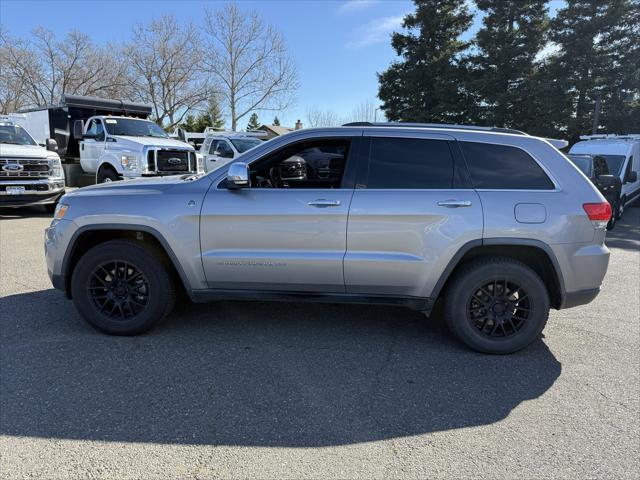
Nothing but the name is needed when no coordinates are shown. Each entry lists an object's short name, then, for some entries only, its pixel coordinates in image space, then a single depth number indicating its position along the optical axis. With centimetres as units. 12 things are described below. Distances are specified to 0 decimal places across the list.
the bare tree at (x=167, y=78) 4112
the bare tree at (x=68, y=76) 4341
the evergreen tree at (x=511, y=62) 2577
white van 1214
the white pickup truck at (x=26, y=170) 930
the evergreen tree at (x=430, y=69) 2762
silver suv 360
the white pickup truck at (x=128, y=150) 1072
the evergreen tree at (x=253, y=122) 6919
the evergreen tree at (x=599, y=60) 2481
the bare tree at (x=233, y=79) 3862
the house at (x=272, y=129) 5239
